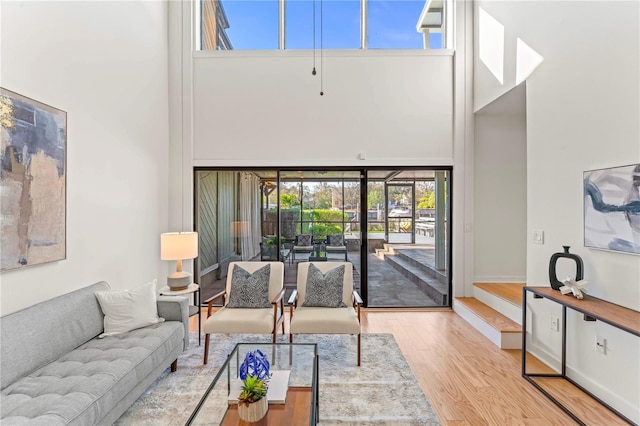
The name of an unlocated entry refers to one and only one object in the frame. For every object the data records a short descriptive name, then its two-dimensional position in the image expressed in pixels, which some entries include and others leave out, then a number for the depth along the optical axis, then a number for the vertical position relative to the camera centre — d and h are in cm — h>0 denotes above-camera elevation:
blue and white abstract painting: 219 +3
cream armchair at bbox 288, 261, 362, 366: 298 -96
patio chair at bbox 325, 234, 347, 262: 485 -51
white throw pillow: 266 -86
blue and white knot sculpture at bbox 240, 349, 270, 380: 182 -92
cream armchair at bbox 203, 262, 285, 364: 297 -95
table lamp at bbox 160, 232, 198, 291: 359 -46
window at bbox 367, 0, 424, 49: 475 +292
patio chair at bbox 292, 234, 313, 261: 483 -49
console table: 201 -69
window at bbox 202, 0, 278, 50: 478 +297
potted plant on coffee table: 169 -103
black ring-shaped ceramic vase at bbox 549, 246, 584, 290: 259 -45
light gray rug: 223 -146
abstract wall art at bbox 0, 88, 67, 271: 221 +24
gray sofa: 171 -104
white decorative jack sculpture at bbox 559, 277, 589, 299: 249 -61
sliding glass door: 478 -13
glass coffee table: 175 -113
